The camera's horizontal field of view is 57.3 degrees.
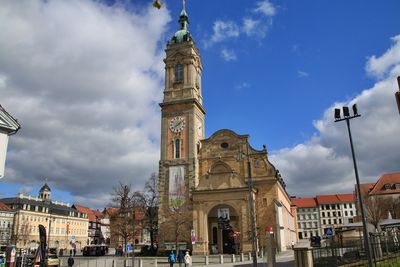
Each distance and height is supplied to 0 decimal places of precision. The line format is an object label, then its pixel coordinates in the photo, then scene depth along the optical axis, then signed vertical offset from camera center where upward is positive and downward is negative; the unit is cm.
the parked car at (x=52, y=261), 3713 -176
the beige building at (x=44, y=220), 9803 +674
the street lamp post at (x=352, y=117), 2155 +710
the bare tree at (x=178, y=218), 5428 +319
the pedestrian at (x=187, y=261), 3364 -182
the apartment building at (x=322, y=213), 13825 +907
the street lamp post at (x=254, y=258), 2312 -119
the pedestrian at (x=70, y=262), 3604 -184
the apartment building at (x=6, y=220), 9452 +625
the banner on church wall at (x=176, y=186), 5778 +838
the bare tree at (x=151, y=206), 5828 +539
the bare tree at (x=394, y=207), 6829 +515
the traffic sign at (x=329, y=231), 2962 +49
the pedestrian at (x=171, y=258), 3237 -154
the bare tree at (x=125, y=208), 5559 +505
